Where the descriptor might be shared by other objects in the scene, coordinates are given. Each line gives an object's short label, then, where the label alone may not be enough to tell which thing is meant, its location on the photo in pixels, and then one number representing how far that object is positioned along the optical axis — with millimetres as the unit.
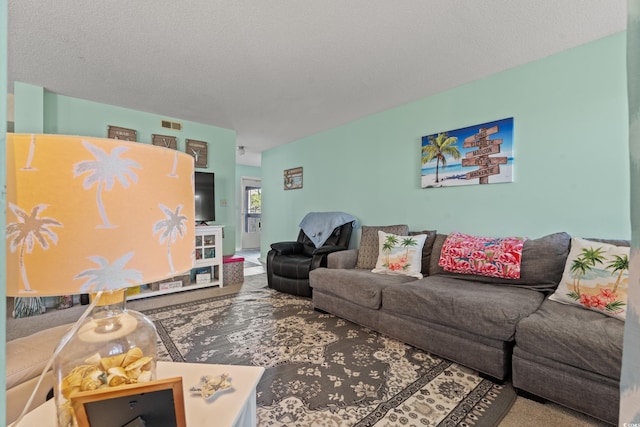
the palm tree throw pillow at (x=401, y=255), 2568
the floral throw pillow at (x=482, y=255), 2076
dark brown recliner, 3158
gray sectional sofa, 1296
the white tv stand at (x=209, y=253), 3582
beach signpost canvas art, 2480
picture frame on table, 540
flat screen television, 3775
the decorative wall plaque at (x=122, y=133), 3393
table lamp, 415
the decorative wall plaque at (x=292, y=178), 4770
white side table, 674
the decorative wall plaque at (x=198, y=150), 3928
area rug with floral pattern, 1382
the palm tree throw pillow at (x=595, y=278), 1499
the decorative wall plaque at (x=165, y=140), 3665
